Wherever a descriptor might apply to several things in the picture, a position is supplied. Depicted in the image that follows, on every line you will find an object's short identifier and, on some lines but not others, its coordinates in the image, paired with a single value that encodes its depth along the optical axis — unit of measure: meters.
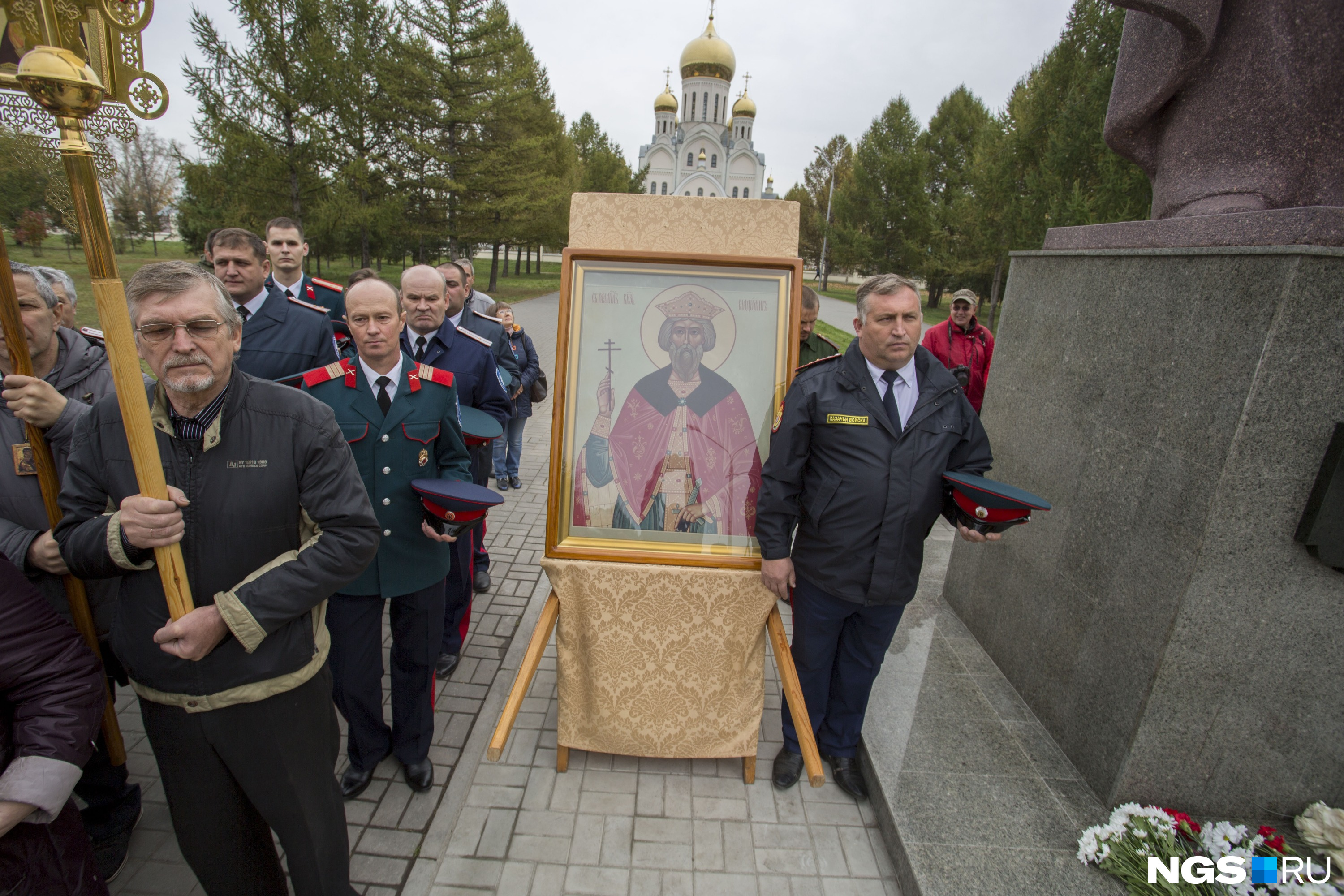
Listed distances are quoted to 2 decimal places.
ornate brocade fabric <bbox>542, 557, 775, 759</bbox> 2.73
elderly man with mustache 1.69
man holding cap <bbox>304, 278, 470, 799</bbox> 2.64
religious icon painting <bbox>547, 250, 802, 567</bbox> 2.67
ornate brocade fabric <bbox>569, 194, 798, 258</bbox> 2.65
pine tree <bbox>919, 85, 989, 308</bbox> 28.06
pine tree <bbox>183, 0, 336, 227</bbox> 16.03
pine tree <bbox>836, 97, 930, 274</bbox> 30.80
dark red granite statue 2.50
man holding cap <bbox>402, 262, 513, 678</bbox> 3.57
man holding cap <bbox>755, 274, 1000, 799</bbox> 2.58
